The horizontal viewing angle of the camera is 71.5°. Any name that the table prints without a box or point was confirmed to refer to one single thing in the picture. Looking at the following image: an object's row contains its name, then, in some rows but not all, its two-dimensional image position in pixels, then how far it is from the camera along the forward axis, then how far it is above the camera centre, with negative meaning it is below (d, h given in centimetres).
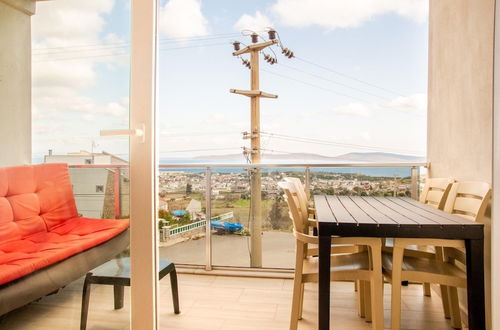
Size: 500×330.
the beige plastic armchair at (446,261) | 179 -59
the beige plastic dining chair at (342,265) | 181 -59
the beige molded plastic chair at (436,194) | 248 -25
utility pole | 587 +118
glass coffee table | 137 -47
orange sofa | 113 -28
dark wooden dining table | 165 -35
